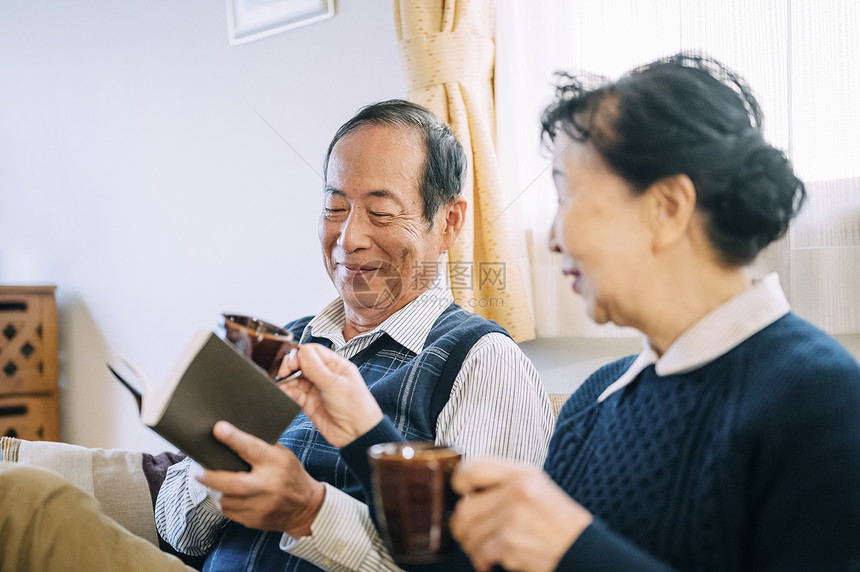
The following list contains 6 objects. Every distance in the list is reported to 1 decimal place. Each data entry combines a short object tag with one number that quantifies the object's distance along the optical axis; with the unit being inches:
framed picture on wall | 91.0
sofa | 60.3
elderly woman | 24.6
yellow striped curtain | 68.1
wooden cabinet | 108.4
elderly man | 40.7
